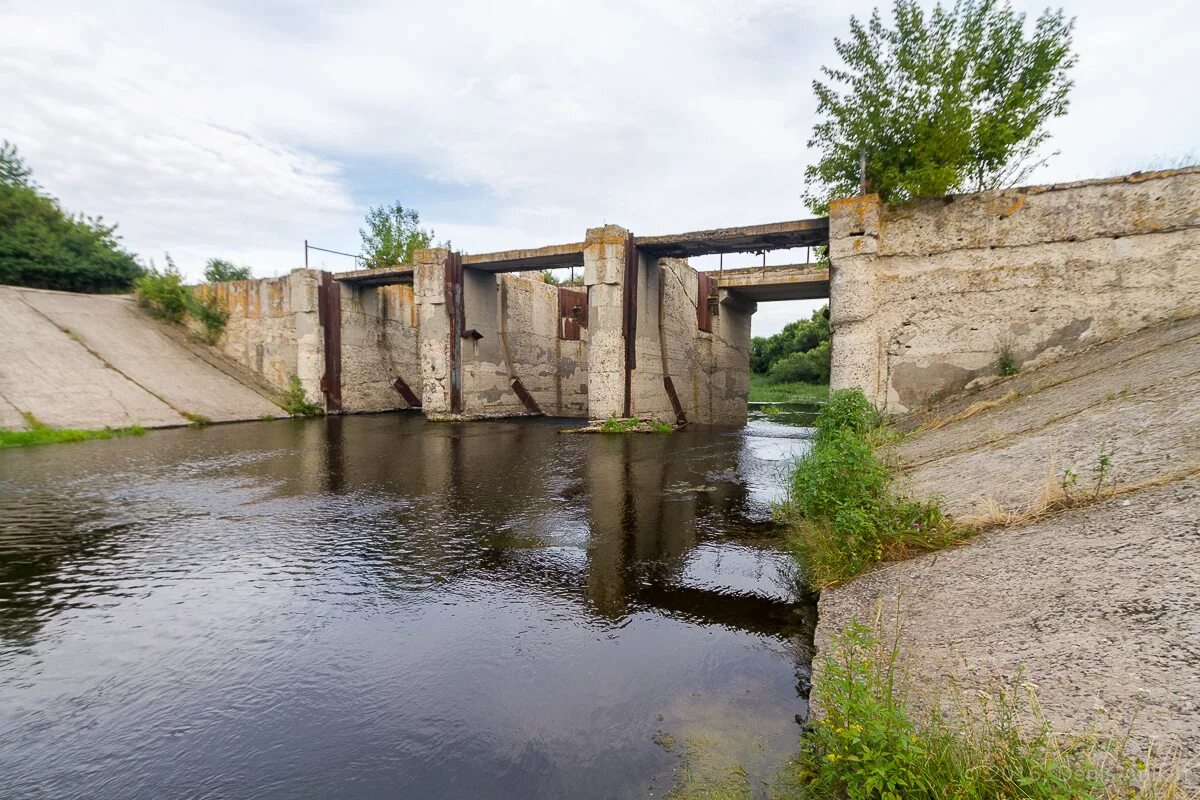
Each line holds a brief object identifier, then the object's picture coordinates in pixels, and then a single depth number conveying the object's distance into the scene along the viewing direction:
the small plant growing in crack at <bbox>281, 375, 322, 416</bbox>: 18.31
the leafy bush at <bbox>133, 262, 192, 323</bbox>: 19.77
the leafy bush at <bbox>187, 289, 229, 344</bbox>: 19.80
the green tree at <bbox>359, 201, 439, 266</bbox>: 31.45
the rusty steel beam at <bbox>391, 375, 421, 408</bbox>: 20.97
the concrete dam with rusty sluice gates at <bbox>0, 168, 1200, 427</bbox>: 8.39
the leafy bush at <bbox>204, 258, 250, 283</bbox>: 21.45
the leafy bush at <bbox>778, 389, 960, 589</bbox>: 3.95
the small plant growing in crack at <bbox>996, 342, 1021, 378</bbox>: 8.80
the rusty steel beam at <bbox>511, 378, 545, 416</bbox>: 18.92
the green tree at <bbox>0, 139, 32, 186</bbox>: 20.58
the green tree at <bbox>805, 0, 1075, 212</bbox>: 9.80
